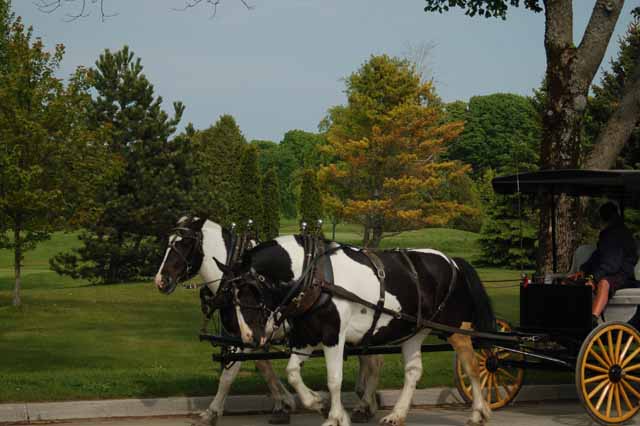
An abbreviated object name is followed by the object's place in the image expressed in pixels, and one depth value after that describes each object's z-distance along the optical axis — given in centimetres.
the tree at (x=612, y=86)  4062
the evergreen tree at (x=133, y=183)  3762
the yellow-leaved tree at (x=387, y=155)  5206
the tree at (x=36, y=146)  2238
